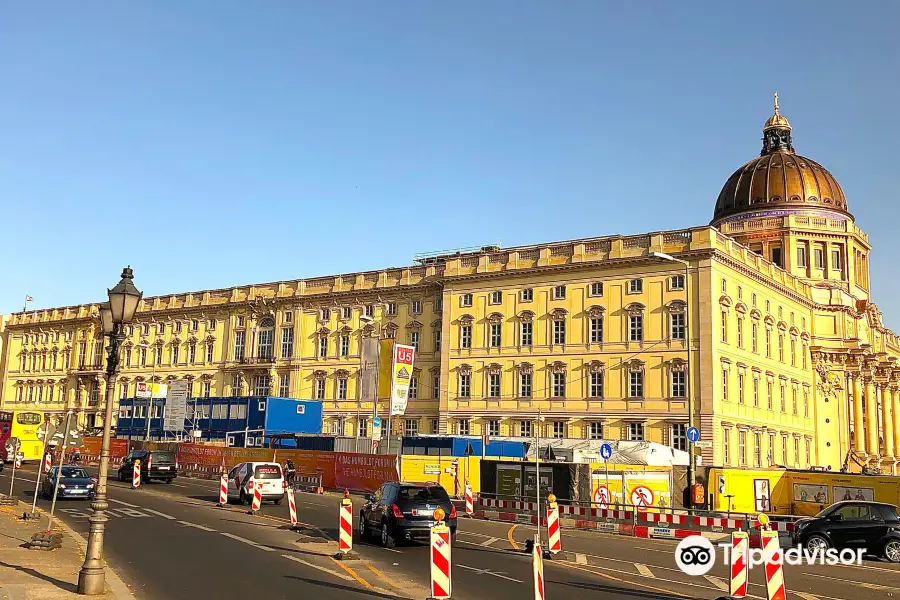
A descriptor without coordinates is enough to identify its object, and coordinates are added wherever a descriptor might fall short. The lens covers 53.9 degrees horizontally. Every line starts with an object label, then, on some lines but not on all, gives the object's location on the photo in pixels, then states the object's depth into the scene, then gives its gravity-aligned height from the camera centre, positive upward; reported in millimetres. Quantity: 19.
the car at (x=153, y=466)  46781 -1266
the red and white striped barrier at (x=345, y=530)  19969 -1852
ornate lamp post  14164 +854
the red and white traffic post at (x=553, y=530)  21562 -1824
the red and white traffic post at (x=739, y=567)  15219 -1811
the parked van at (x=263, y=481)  34031 -1362
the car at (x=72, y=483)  34594 -1742
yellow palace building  56844 +8930
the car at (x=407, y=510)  22188 -1521
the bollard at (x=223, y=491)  34062 -1818
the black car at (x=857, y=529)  22500 -1667
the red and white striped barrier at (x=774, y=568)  14531 -1745
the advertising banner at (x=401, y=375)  47688 +3967
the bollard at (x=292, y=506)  26728 -1816
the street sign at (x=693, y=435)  35762 +963
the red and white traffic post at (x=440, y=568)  13891 -1817
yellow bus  56812 +486
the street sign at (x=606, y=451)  32906 +184
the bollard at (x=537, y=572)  13039 -1725
